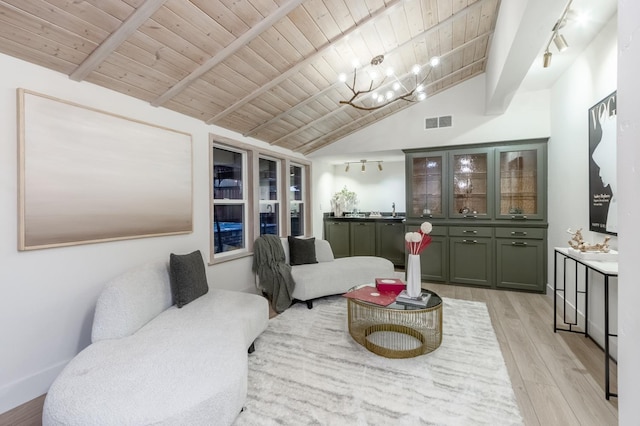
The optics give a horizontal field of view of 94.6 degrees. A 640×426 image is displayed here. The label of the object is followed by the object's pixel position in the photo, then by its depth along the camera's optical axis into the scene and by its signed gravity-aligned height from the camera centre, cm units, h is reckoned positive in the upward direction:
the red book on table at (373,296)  247 -77
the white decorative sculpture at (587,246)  242 -33
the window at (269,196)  463 +22
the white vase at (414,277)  253 -60
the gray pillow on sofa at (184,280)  247 -60
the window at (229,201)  373 +11
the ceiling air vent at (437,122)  460 +136
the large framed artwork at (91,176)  198 +27
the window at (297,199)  545 +18
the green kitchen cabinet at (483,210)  418 -4
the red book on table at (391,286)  269 -72
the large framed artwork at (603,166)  245 +36
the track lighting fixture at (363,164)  626 +98
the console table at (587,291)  196 -76
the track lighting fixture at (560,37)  241 +141
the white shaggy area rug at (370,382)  176 -123
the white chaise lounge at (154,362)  131 -84
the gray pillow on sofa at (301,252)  413 -61
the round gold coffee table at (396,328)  239 -113
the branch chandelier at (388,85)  360 +163
